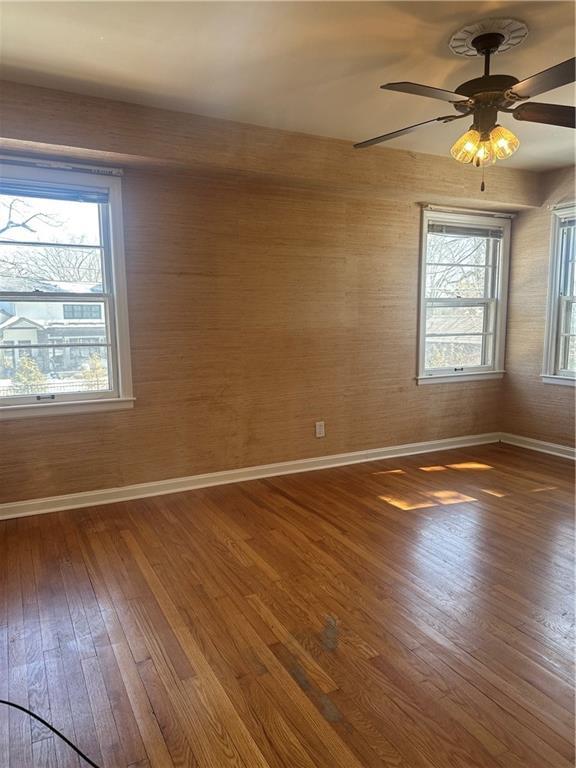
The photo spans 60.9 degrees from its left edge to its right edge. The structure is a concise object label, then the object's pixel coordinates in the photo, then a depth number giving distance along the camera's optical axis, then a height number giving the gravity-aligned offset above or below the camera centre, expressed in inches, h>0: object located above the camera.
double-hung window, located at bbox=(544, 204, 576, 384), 180.5 +7.4
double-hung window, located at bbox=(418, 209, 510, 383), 186.5 +10.6
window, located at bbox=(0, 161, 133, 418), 124.9 +8.2
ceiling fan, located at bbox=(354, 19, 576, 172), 84.2 +38.8
